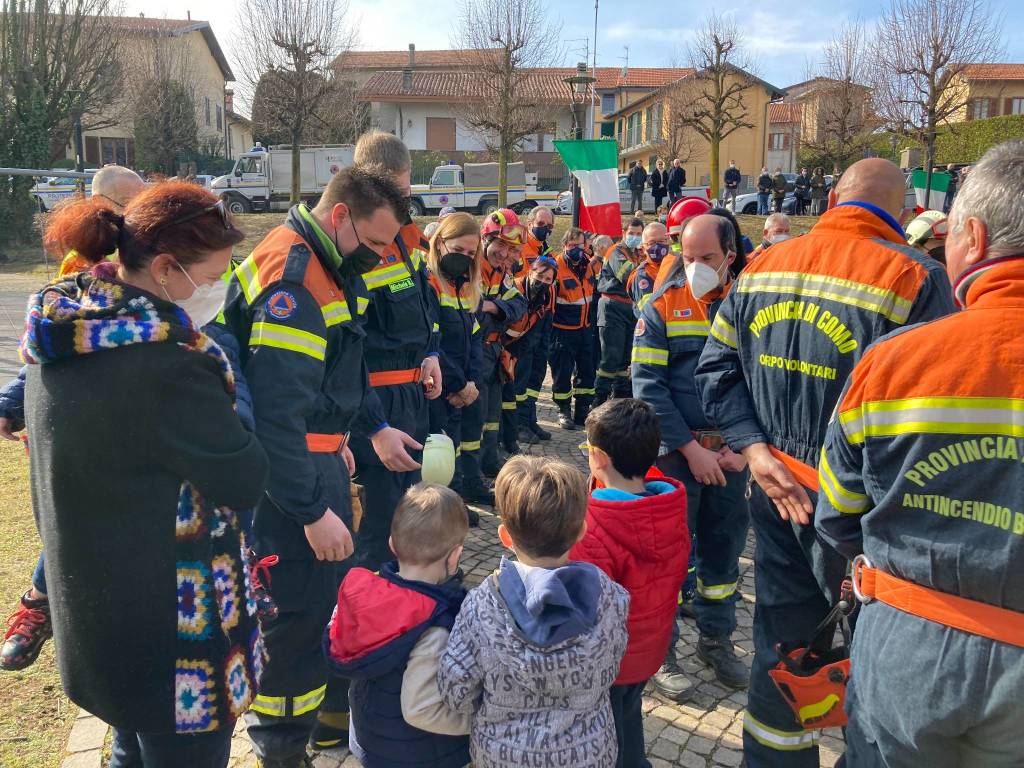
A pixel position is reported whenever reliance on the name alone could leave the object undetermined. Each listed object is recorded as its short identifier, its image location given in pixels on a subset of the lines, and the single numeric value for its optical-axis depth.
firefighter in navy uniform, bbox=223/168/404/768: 2.56
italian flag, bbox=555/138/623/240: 8.82
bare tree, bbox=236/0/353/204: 27.91
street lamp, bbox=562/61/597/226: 12.01
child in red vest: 2.70
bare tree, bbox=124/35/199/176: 35.09
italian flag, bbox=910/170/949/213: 10.70
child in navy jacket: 2.23
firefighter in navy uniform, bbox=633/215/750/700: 3.70
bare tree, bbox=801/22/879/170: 32.62
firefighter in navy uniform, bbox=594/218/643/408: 8.11
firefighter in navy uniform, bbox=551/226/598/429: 8.79
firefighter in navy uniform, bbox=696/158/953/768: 2.45
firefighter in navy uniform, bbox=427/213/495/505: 5.37
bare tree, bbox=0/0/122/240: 24.66
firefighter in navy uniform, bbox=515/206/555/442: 8.16
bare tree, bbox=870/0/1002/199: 25.28
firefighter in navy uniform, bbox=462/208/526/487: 6.64
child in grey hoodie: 2.08
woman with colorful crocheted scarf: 1.77
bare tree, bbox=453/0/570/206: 29.12
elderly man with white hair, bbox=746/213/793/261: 8.46
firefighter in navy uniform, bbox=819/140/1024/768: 1.63
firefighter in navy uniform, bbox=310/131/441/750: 3.33
